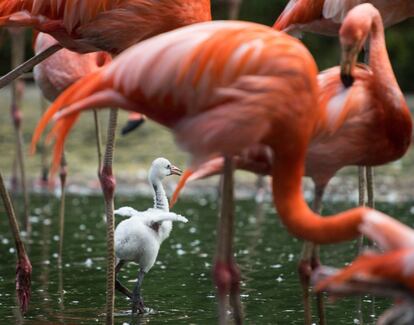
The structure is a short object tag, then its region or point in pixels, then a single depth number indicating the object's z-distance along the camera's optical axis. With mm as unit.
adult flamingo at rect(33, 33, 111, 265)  12687
